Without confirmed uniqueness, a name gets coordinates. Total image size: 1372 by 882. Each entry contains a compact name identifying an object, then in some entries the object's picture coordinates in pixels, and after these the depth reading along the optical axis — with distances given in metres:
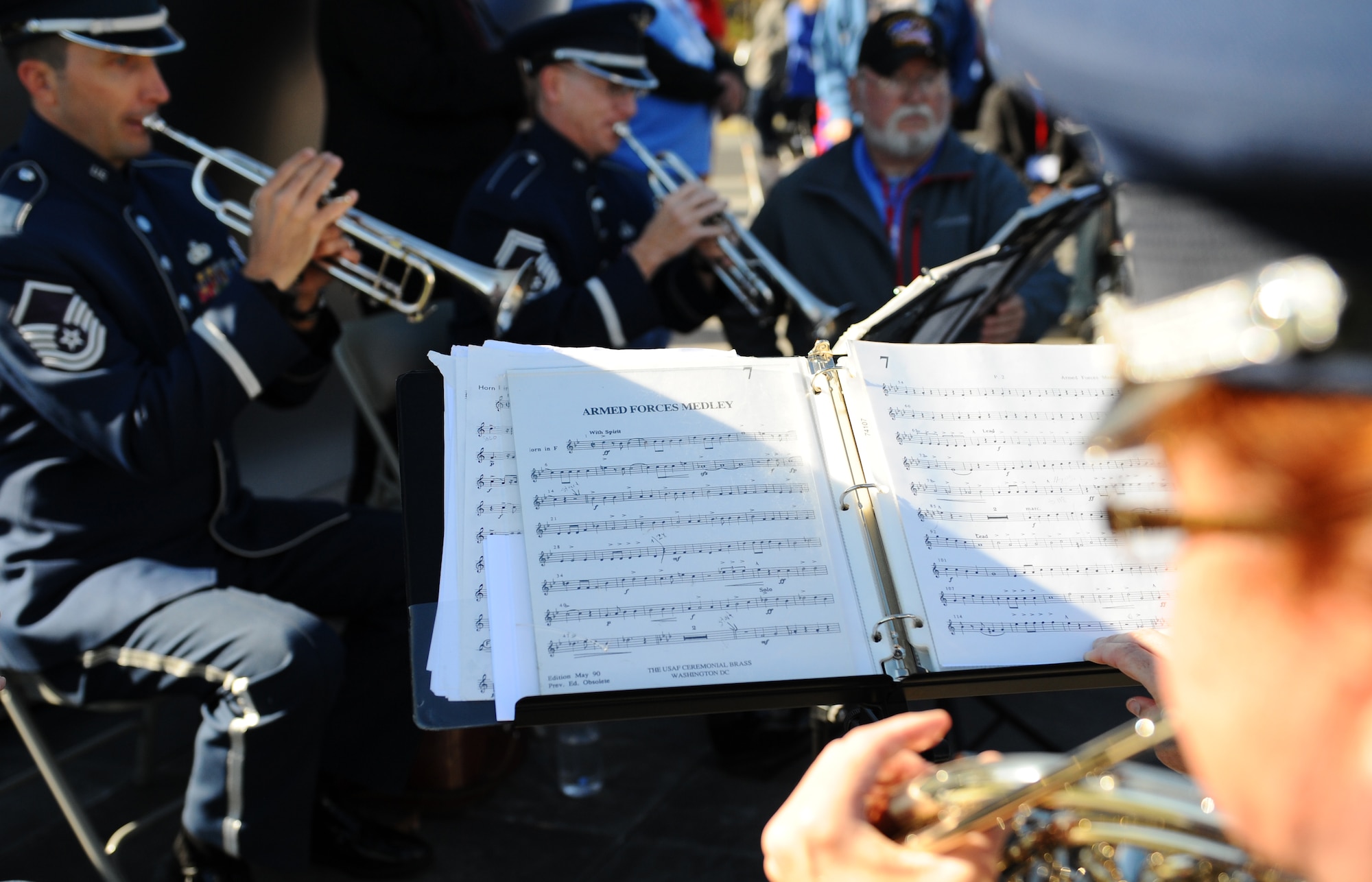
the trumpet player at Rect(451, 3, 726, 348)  2.75
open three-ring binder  1.26
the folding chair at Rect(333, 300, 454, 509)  2.76
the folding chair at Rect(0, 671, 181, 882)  1.98
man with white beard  3.01
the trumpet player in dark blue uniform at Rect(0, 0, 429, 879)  1.97
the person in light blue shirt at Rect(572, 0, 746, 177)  4.00
